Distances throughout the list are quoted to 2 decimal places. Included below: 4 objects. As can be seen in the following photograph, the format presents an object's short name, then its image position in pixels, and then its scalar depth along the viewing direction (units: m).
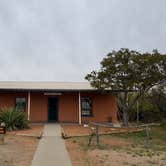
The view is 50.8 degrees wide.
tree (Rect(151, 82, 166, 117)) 15.05
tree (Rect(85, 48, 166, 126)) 11.22
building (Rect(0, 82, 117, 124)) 14.46
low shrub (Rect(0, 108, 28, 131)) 11.17
